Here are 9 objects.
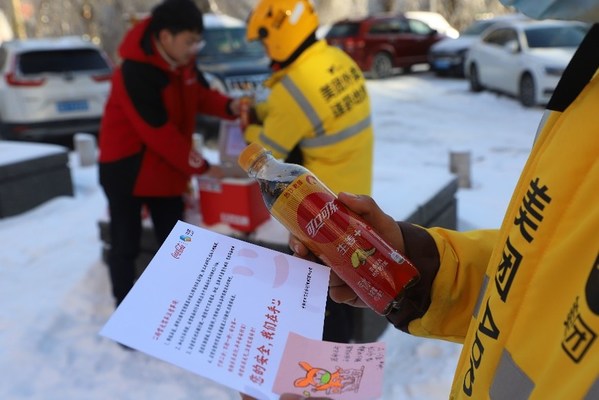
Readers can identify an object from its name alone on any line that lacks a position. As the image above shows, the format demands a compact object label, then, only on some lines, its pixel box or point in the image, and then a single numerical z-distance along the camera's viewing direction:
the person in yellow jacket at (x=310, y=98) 2.87
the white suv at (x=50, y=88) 9.04
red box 3.66
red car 17.09
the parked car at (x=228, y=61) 9.44
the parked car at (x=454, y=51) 16.47
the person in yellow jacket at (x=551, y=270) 0.84
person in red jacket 3.25
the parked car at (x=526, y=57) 10.88
